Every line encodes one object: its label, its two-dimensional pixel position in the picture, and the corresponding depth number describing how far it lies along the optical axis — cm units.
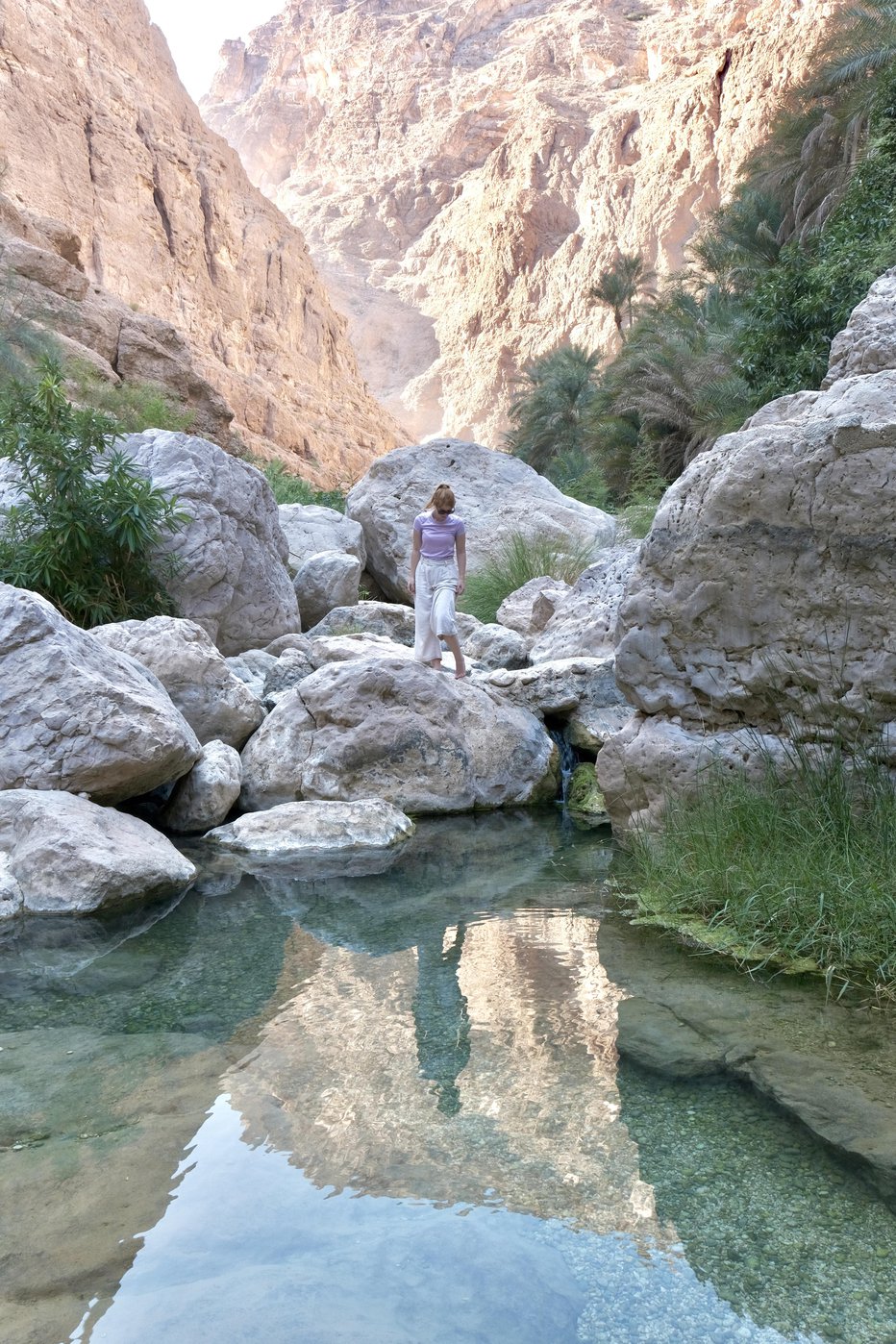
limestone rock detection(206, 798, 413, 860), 588
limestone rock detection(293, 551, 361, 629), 1191
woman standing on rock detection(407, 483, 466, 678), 780
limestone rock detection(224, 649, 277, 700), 881
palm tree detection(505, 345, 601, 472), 3142
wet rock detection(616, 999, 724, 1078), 304
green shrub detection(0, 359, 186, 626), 833
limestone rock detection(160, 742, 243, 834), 630
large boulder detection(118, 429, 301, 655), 929
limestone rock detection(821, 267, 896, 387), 475
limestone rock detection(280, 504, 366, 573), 1356
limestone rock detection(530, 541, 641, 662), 859
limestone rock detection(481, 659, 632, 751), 758
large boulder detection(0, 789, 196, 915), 473
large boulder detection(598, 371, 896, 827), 429
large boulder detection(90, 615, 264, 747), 709
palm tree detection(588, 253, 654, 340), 3562
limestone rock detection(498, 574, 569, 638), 1023
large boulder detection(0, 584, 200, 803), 543
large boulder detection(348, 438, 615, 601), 1351
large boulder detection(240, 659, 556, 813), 674
